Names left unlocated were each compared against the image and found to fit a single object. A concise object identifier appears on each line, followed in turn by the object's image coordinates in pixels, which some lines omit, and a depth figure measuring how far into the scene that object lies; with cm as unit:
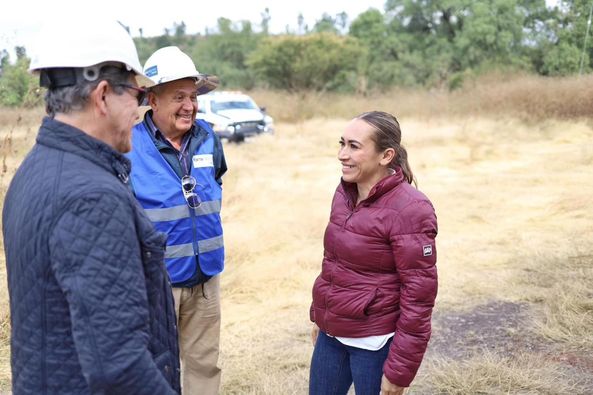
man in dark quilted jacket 129
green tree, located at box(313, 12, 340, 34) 4590
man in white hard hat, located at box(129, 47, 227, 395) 259
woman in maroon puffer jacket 209
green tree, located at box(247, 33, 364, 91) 3014
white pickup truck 1545
